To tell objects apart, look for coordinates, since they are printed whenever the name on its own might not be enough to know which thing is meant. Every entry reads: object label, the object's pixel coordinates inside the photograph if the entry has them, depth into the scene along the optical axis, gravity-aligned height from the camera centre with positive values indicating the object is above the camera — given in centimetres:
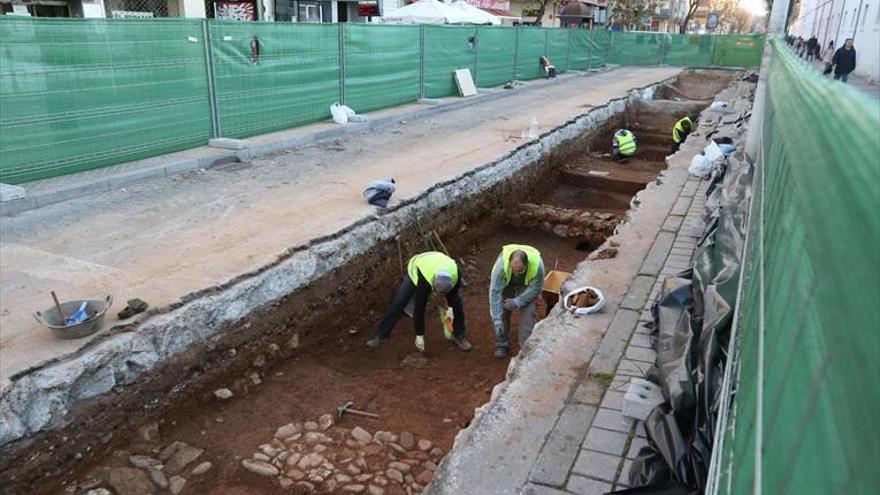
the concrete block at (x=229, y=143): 1025 -186
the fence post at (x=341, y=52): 1298 -60
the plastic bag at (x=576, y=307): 547 -222
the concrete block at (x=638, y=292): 563 -223
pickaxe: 562 -315
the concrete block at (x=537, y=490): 346 -231
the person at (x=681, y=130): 1449 -217
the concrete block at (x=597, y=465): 355 -227
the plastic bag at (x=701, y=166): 1000 -200
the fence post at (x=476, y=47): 1864 -65
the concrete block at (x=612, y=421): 393 -225
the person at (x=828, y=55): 2437 -94
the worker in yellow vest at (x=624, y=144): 1508 -256
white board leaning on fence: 1781 -154
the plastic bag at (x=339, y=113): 1305 -175
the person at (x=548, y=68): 2385 -151
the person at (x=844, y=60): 1856 -81
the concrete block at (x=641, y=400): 386 -208
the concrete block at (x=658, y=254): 645 -223
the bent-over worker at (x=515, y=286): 653 -256
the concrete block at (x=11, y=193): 737 -191
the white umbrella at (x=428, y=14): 2105 +23
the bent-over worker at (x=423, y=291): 654 -266
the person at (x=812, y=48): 2815 -77
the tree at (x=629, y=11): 3969 +89
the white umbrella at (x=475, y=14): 2241 +28
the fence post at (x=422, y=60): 1597 -89
